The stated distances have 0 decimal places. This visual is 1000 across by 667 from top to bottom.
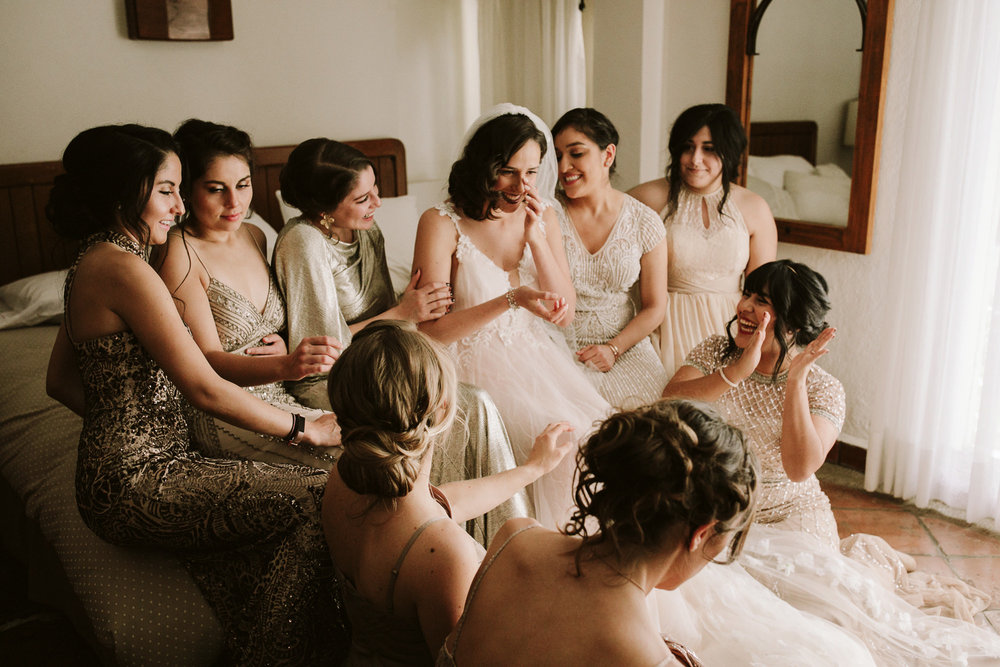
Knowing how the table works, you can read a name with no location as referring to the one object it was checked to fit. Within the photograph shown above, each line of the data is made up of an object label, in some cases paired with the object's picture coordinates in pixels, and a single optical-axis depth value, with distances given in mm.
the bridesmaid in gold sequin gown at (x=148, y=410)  1610
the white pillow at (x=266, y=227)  3234
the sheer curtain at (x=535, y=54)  3893
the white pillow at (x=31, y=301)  2926
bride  2232
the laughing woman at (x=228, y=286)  1905
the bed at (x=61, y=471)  1629
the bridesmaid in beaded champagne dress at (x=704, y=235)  2785
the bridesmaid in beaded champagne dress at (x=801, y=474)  1830
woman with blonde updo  1234
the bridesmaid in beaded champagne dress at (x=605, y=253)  2653
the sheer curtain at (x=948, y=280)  2564
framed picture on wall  3205
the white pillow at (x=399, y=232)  3363
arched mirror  2893
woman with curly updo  1037
